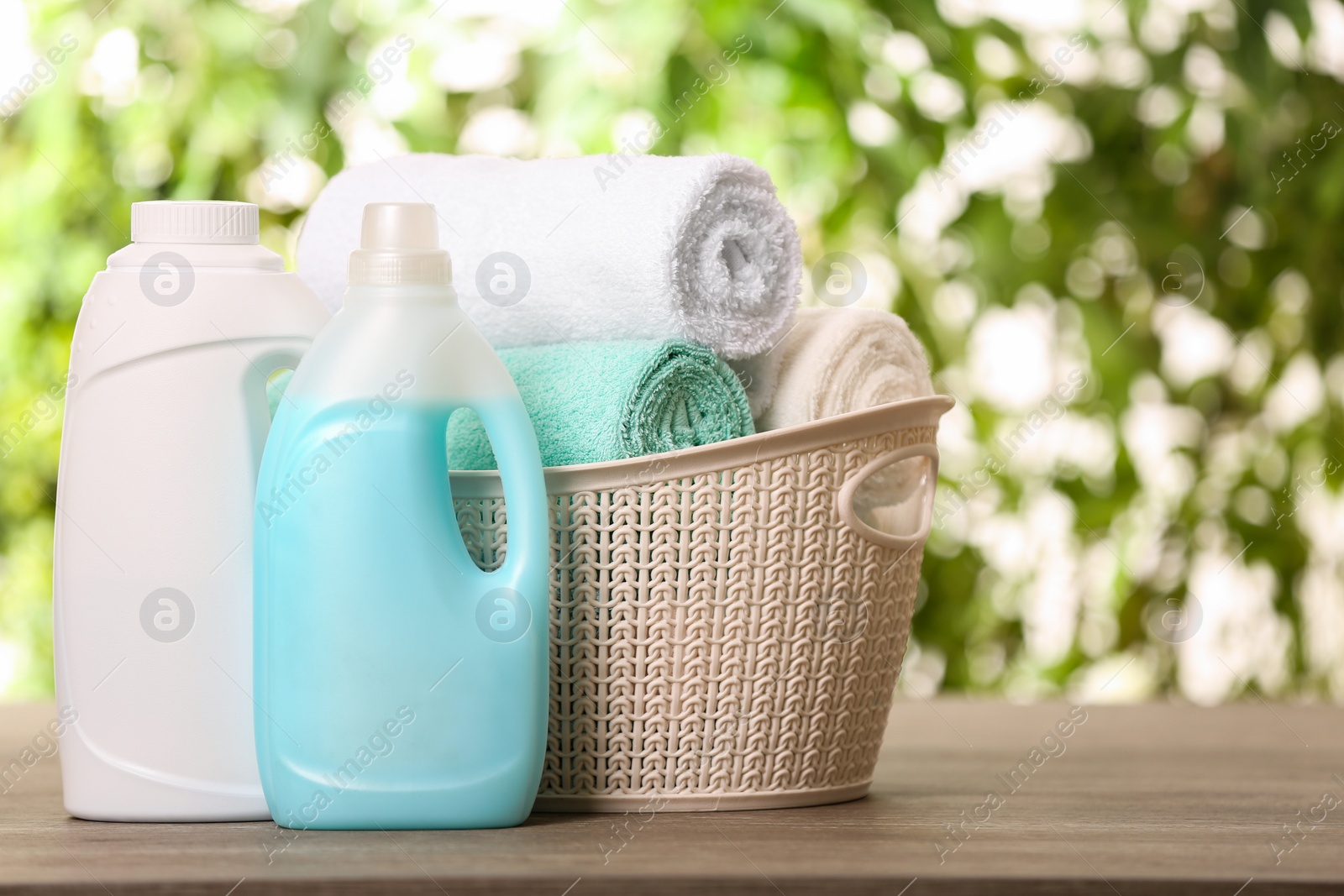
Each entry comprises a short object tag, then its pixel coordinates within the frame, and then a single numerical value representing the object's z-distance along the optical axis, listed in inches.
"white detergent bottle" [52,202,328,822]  62.5
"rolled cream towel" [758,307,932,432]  65.4
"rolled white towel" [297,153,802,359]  64.0
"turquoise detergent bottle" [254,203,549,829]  61.1
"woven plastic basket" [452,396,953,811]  63.2
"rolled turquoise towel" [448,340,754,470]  63.2
